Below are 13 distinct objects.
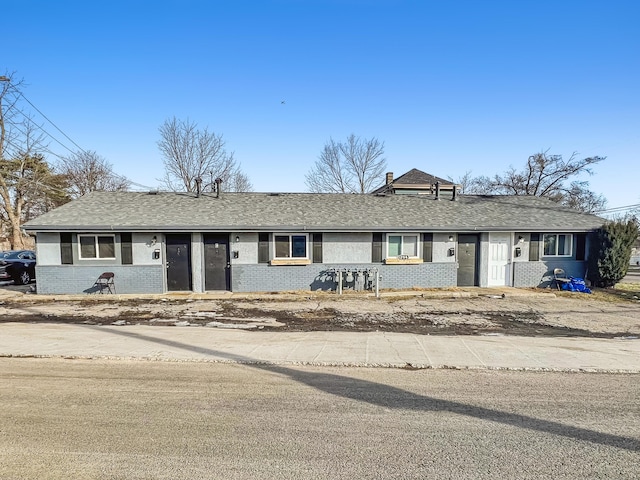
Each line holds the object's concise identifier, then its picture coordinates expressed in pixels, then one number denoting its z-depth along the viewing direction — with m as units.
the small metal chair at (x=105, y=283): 13.38
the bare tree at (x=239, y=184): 39.56
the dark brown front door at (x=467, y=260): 15.08
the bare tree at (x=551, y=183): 33.34
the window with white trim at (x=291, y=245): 14.23
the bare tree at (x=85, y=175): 38.91
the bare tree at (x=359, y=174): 41.53
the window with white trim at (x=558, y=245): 15.30
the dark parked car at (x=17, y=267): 15.95
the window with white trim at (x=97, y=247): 13.58
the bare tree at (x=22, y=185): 29.91
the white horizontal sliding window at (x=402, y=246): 14.69
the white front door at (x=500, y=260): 15.19
